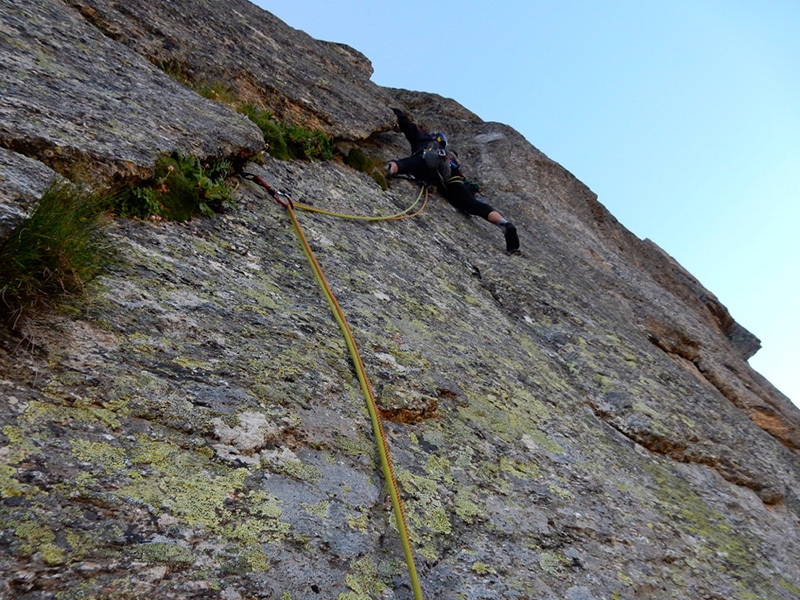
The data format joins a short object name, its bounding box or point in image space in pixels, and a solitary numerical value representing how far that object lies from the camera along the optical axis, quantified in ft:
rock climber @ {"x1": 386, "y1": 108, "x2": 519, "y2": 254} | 27.73
